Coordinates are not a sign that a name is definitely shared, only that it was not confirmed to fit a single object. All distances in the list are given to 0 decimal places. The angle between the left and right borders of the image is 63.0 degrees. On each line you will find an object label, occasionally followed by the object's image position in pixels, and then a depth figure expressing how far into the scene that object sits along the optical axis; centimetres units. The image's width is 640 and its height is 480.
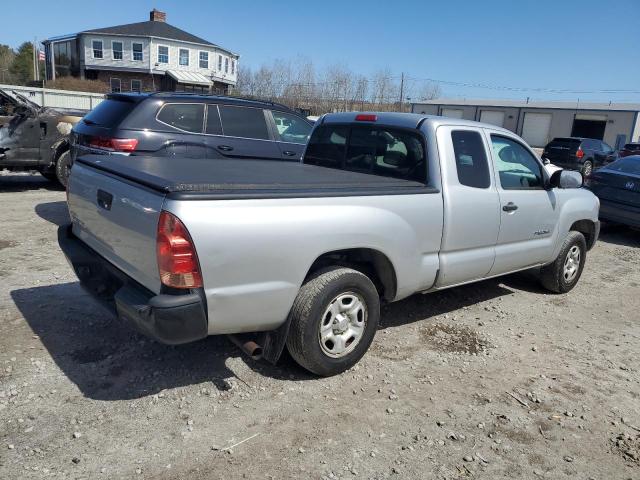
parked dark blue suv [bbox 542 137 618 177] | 2330
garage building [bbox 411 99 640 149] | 4306
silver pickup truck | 288
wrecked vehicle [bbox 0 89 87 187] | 921
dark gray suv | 646
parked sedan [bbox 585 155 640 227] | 907
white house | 4634
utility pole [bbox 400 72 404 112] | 6041
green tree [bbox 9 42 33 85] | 6172
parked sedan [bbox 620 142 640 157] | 2485
